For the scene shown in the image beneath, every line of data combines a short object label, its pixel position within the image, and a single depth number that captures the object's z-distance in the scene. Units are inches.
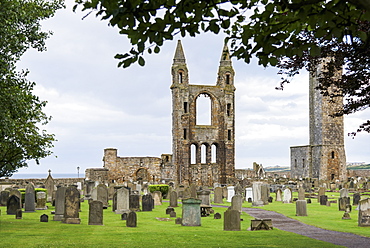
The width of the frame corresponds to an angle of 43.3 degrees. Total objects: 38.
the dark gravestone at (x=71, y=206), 609.3
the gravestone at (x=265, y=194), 1047.6
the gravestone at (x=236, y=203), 770.5
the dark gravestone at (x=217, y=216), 727.1
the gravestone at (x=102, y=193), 879.1
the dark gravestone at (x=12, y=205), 751.7
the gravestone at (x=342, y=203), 856.3
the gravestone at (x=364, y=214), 619.2
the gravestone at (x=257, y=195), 998.4
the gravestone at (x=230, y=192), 1124.5
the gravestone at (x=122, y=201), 776.9
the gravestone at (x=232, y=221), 578.6
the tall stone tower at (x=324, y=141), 2053.4
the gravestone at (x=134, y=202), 819.4
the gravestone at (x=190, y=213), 634.8
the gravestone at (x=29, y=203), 798.5
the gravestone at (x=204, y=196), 904.9
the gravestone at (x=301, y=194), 1020.8
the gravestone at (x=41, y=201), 848.3
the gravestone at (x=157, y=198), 1019.1
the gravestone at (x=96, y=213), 613.6
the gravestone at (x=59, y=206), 653.3
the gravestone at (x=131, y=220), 609.6
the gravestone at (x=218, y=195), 1093.1
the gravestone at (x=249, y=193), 1145.0
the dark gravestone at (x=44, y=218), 643.5
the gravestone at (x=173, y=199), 959.6
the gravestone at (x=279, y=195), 1152.4
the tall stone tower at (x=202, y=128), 1957.4
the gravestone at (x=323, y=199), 1017.5
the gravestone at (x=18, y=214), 681.0
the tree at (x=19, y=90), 545.3
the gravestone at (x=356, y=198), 969.3
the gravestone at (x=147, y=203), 857.5
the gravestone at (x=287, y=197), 1094.4
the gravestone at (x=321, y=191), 1138.9
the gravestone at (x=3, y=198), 933.2
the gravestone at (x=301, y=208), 791.7
